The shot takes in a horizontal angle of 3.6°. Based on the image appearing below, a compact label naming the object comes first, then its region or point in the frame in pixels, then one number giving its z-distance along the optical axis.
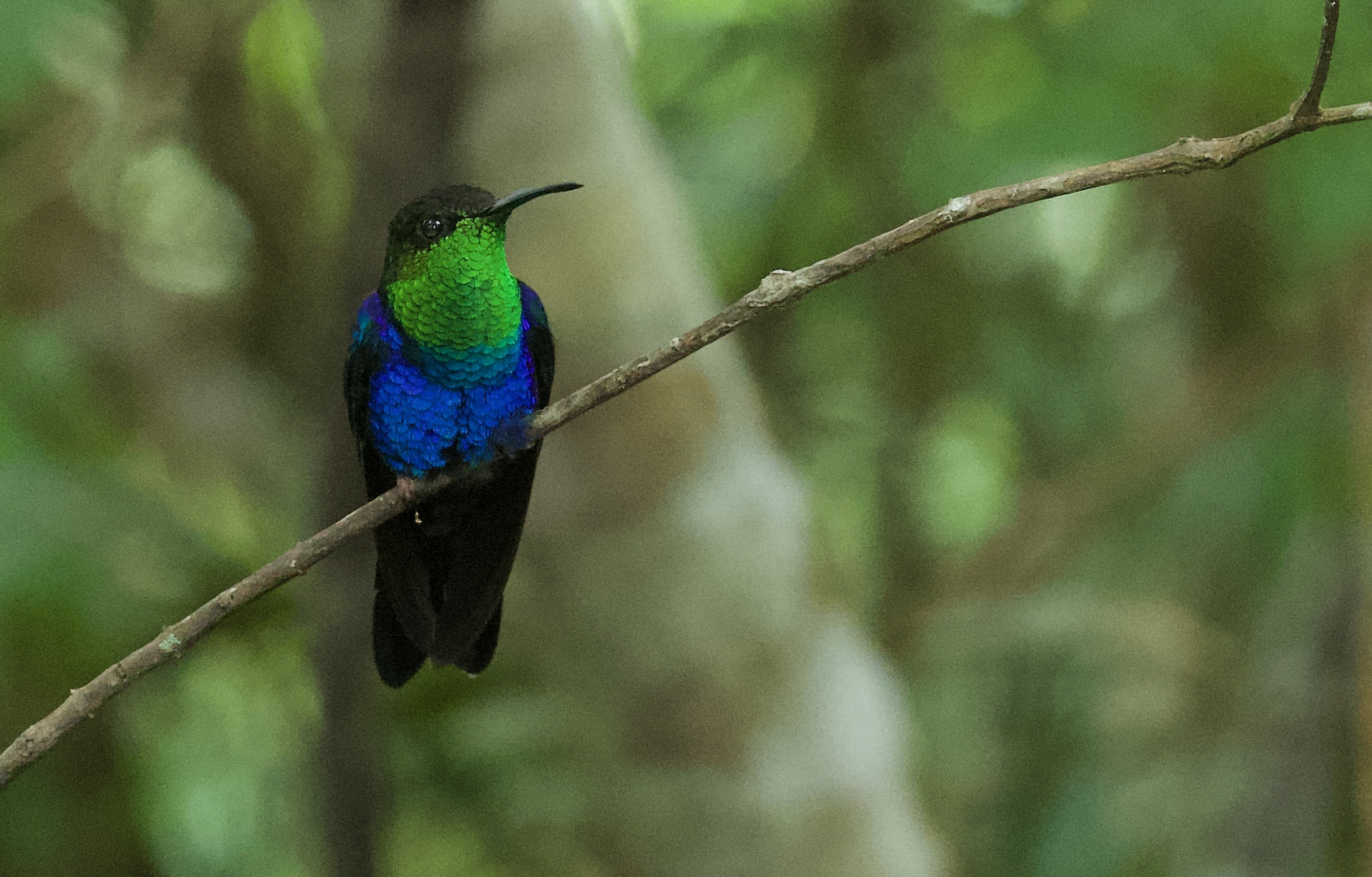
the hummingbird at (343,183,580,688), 3.76
